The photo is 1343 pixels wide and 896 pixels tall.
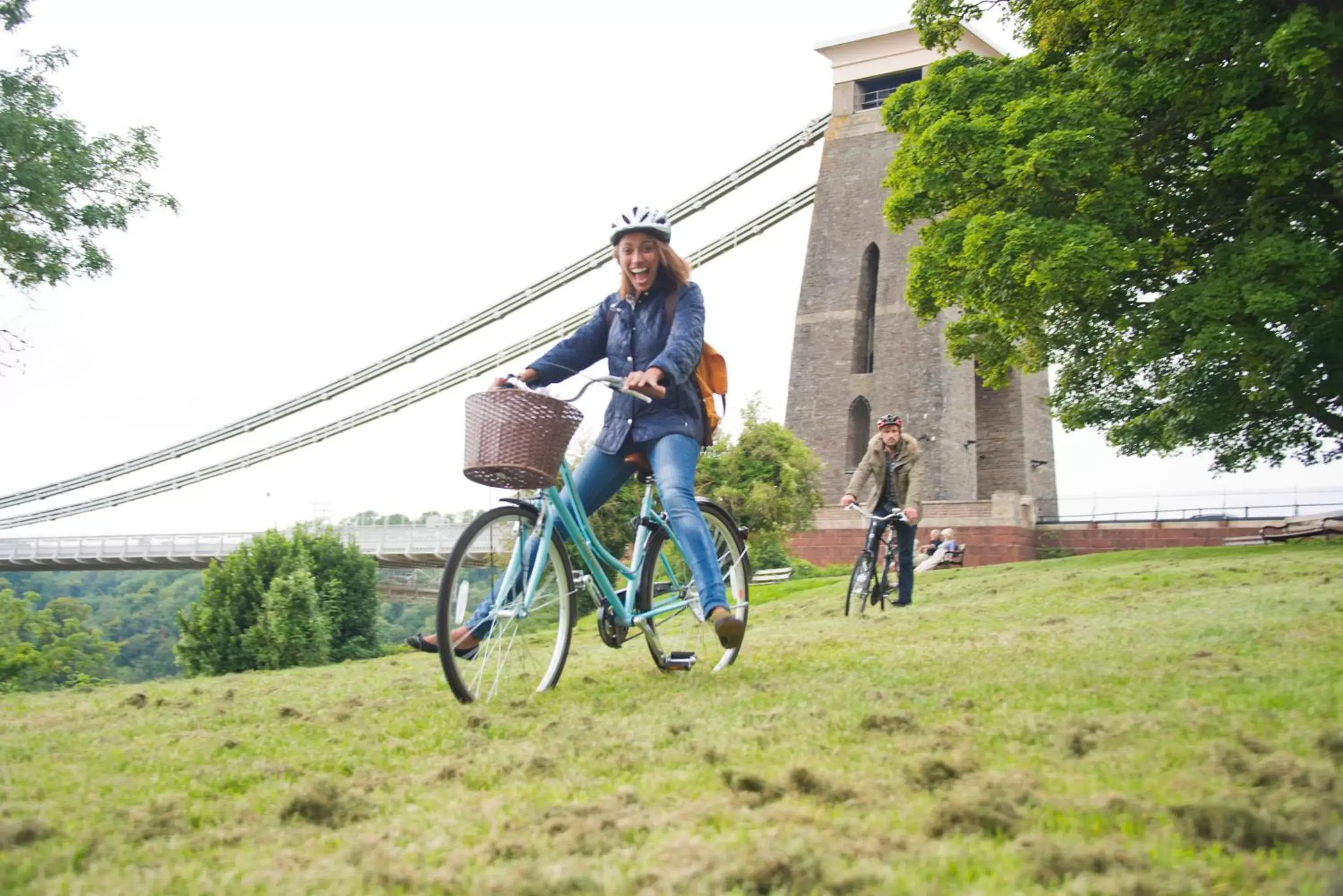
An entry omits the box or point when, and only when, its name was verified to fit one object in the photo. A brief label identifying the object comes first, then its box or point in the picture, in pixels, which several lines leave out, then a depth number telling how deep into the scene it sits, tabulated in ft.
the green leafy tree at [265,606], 58.44
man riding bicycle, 40.24
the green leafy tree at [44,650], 90.33
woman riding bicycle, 18.07
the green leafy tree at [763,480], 105.29
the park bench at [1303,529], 75.75
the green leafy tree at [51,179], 54.13
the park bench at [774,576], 111.24
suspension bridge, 159.12
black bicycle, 42.06
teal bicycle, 15.70
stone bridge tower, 135.64
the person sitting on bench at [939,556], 85.35
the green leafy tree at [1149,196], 49.14
